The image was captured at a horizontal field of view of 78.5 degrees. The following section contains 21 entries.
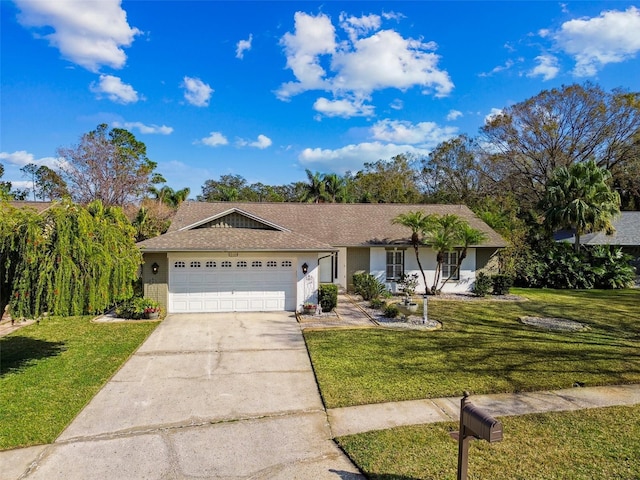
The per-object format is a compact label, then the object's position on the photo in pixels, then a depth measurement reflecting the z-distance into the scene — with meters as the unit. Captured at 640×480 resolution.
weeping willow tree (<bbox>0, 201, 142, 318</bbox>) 7.14
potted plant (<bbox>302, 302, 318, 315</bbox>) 13.70
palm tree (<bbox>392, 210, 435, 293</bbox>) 17.17
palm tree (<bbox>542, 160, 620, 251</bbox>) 21.67
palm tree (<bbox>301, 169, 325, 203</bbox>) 42.81
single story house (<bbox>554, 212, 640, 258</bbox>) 24.17
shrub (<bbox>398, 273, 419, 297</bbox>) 18.20
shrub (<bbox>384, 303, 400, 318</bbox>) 13.12
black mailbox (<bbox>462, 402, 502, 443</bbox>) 3.62
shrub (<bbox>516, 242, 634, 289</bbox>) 21.58
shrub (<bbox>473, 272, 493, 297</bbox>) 17.83
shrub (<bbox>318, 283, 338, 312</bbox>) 14.00
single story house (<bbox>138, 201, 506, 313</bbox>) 13.63
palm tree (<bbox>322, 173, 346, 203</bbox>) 43.22
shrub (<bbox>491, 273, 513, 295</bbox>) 18.30
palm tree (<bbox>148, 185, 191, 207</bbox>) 36.94
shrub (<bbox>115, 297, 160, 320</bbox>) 13.02
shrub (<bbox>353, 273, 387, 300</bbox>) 16.74
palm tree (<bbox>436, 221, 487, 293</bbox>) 17.20
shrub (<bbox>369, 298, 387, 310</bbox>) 14.84
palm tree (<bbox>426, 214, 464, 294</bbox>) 17.02
